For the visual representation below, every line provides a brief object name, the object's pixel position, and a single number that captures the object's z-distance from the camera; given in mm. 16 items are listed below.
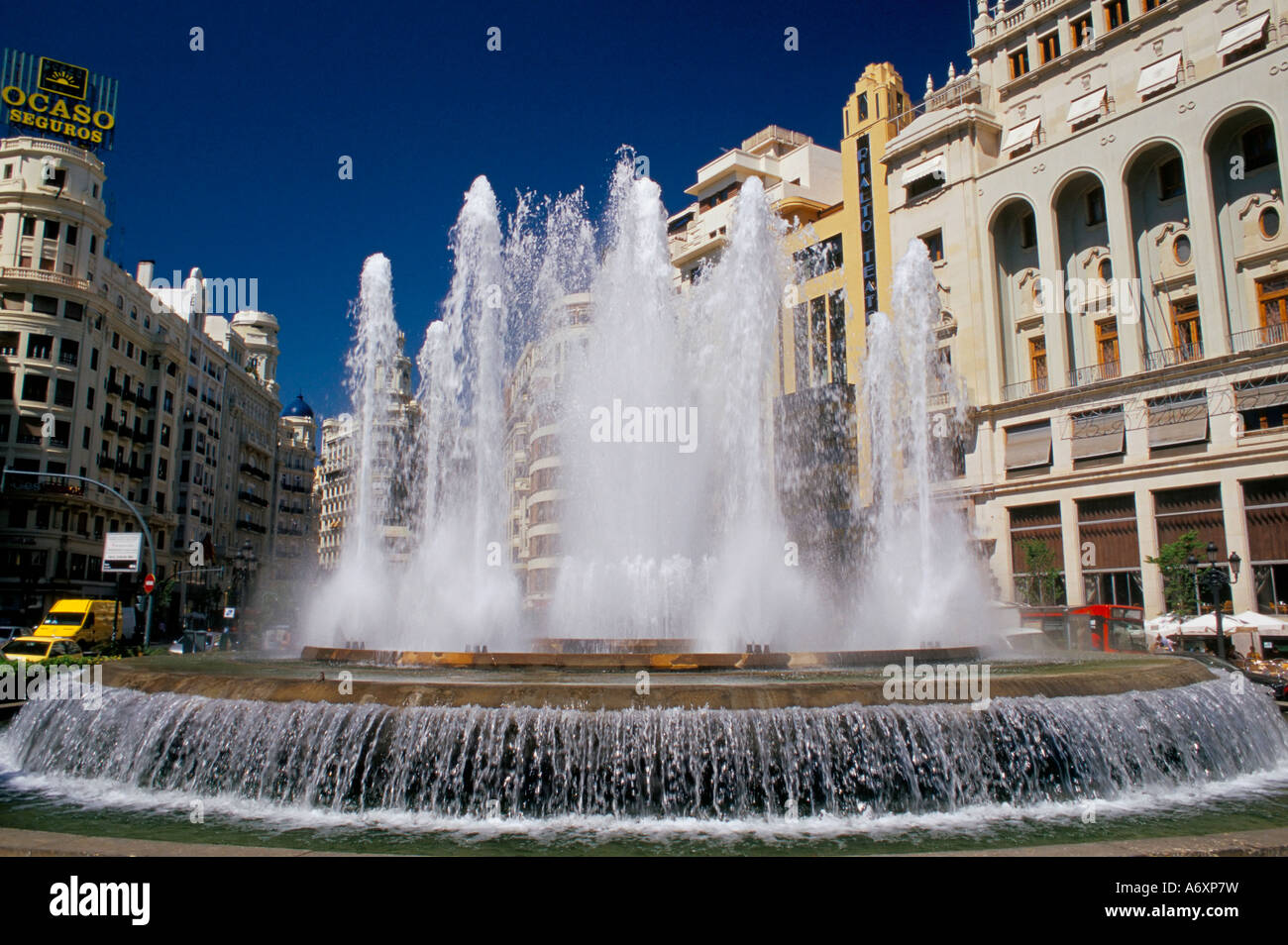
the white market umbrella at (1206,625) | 24219
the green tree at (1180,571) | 32188
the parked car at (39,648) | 23000
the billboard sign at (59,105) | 47281
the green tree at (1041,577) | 37688
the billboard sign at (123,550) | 35000
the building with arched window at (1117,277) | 32625
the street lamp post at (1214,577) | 19938
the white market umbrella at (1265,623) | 25031
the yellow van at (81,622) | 27547
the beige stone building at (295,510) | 89000
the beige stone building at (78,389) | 45000
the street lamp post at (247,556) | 36062
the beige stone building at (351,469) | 34281
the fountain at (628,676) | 8648
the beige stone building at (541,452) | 52969
